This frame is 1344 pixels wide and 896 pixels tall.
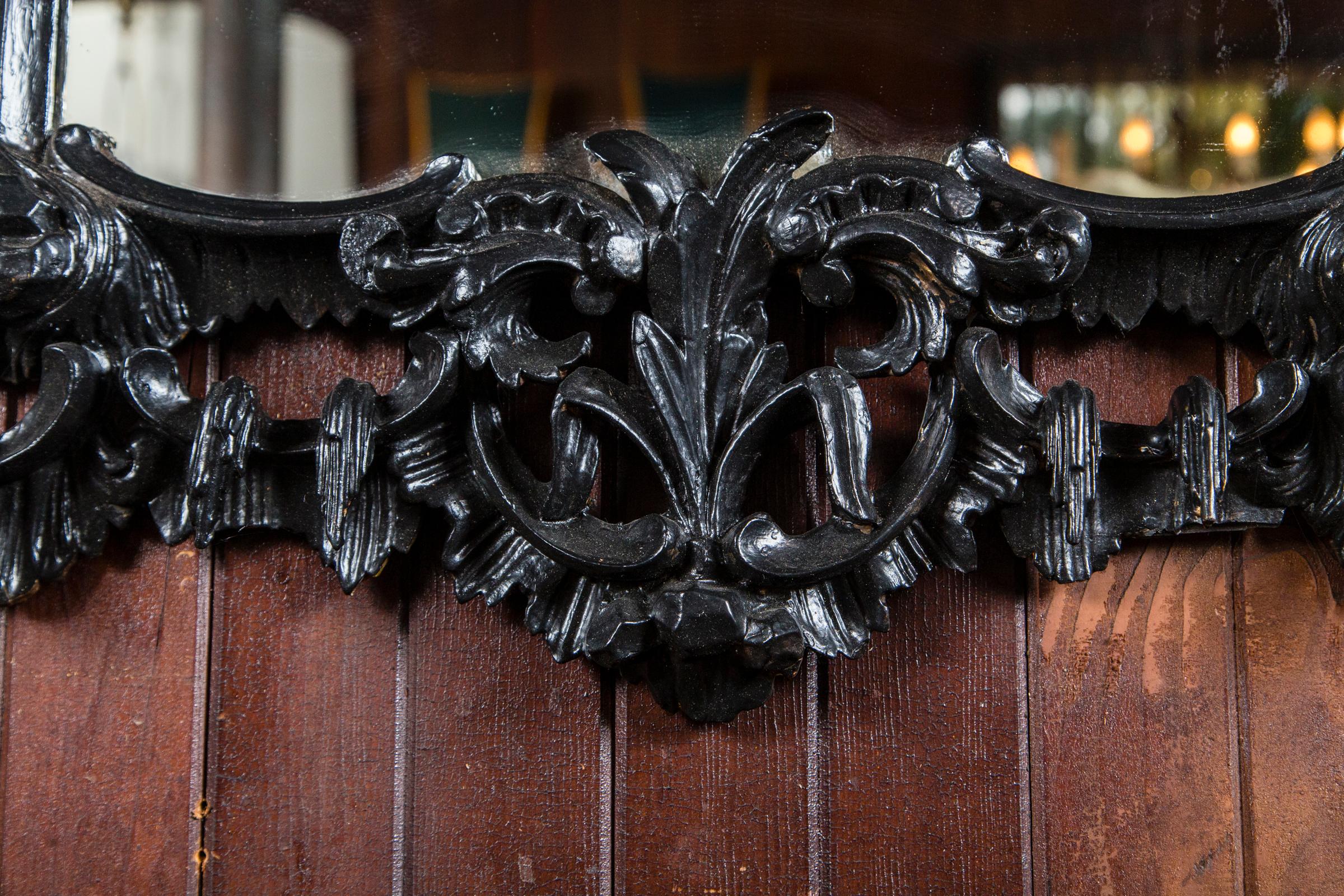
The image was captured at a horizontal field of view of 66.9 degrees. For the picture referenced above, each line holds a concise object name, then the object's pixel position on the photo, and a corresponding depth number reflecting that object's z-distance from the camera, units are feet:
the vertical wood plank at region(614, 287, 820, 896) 1.57
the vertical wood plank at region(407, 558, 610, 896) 1.59
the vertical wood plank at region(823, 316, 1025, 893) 1.55
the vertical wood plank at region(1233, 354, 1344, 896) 1.54
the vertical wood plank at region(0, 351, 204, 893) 1.63
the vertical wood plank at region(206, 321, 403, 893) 1.60
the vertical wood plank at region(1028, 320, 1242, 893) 1.55
